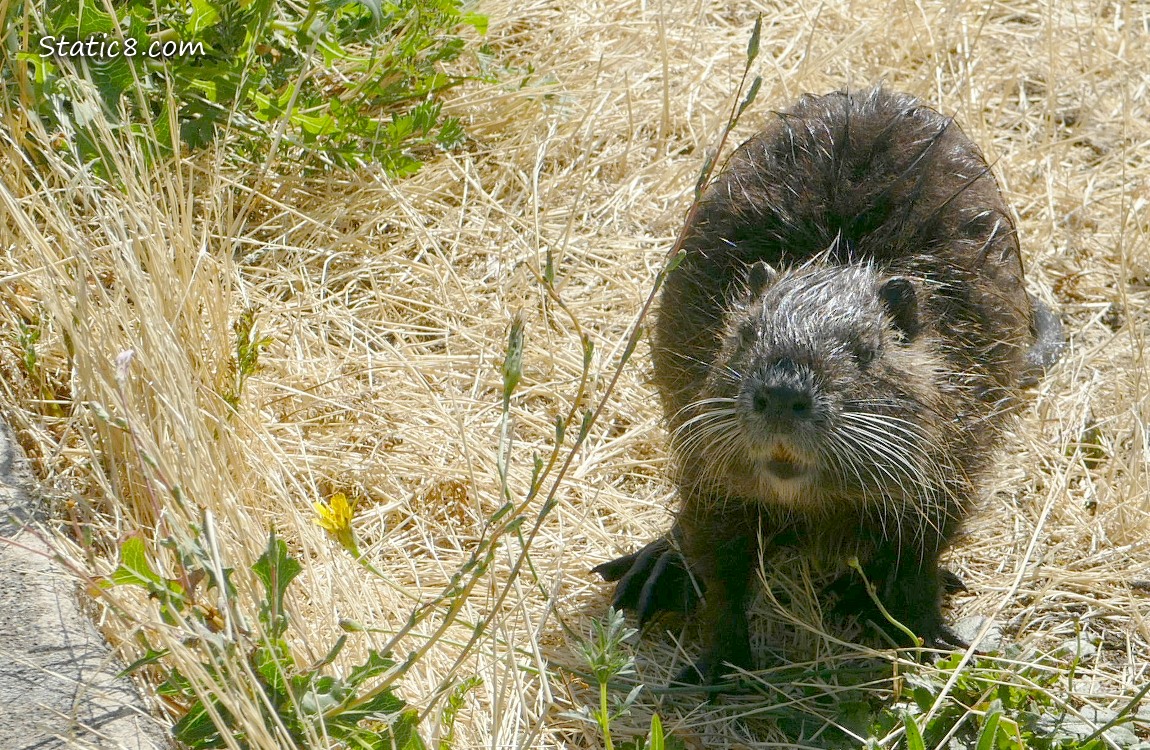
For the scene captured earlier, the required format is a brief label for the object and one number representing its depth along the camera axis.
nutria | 5.89
